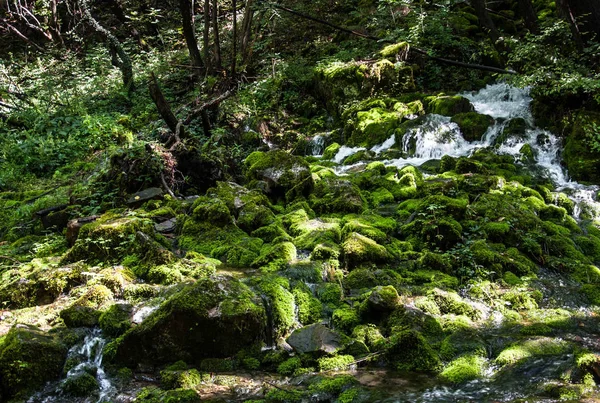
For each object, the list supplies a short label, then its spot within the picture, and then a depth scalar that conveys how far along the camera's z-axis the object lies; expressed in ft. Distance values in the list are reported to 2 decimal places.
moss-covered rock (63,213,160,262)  22.94
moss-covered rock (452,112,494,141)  40.32
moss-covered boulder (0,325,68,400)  14.61
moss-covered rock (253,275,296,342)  17.95
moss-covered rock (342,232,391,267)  22.48
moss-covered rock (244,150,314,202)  31.55
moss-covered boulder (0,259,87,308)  19.84
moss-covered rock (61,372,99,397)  14.89
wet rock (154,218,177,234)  26.78
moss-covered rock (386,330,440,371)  15.69
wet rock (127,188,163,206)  30.07
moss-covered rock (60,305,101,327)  17.40
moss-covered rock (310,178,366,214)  29.01
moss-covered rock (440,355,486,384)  14.96
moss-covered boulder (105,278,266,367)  16.24
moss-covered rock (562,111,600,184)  33.68
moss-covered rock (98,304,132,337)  17.04
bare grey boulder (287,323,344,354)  16.53
